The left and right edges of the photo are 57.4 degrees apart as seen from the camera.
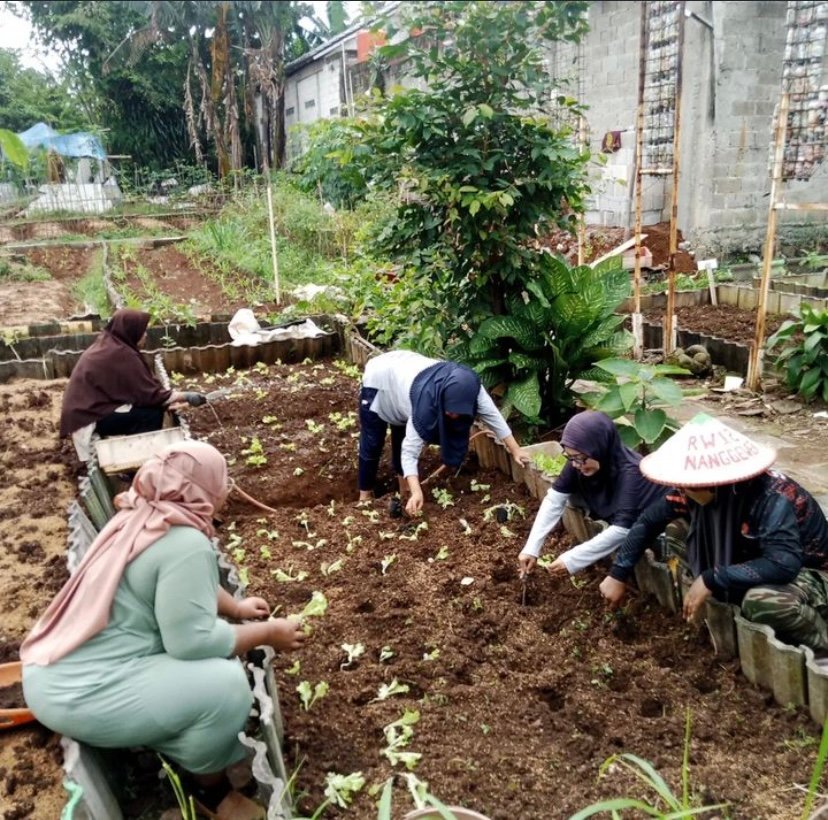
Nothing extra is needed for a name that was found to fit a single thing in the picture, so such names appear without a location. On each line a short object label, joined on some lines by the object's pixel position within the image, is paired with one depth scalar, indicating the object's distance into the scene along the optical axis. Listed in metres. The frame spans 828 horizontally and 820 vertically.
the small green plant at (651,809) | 1.51
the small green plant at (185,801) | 2.12
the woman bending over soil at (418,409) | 4.08
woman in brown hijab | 5.16
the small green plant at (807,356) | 6.39
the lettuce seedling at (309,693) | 2.83
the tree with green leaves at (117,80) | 23.92
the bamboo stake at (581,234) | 7.19
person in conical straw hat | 2.62
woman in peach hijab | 2.27
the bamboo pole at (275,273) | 9.59
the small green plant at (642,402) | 4.11
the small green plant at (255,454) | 5.37
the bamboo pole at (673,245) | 6.52
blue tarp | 23.27
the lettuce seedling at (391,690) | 2.88
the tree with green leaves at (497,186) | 4.88
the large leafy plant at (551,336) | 5.09
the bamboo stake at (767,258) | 5.78
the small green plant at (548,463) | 4.31
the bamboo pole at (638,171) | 6.66
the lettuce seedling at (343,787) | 2.38
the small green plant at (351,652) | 3.09
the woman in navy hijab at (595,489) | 3.25
